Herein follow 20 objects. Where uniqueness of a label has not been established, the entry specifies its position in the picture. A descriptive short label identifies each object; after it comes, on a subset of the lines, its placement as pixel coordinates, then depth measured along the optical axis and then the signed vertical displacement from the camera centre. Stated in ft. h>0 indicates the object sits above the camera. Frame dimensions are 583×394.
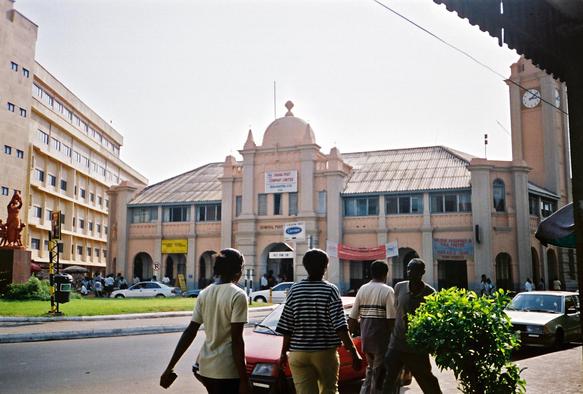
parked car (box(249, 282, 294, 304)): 104.42 -4.65
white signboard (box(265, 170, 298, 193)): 127.85 +19.79
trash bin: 65.41 -2.20
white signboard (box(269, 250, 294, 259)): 106.22 +2.68
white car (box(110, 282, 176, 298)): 117.08 -4.68
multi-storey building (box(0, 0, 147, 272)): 146.20 +36.61
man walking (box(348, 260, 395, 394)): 23.68 -2.17
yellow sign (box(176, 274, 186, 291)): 134.10 -3.18
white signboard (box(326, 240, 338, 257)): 101.50 +3.75
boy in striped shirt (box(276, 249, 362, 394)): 17.24 -2.03
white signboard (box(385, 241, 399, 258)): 103.41 +3.69
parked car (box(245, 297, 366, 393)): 24.36 -3.96
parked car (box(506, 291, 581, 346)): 44.96 -3.93
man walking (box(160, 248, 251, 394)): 14.92 -1.77
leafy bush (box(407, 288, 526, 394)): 17.48 -2.25
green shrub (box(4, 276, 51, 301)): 84.69 -3.46
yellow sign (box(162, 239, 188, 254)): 137.69 +5.49
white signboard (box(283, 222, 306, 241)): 104.94 +7.18
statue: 89.20 +6.12
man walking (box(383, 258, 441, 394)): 22.59 -2.50
